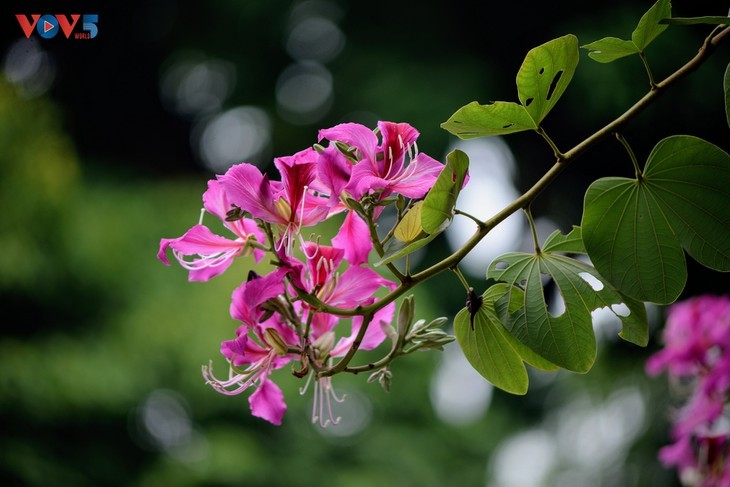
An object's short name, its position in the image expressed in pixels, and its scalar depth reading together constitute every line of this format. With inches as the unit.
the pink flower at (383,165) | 125.4
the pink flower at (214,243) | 127.8
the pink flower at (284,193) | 125.7
